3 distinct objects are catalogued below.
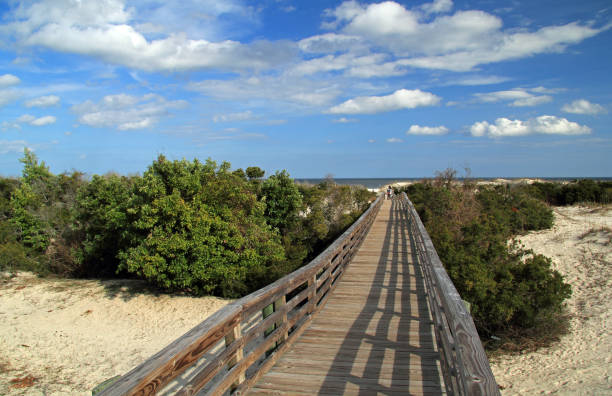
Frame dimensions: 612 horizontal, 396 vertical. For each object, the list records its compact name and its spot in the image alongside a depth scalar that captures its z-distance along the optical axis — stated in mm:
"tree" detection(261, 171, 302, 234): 20609
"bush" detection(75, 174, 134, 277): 17234
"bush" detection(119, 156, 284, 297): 12734
